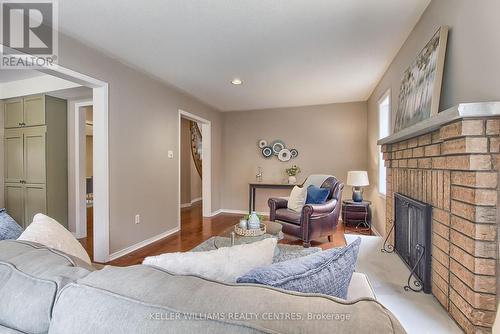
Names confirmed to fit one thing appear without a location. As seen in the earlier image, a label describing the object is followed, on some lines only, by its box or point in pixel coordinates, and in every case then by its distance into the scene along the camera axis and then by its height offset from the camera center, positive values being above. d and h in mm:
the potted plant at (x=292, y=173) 4812 -197
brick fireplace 1062 -261
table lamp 3666 -253
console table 4758 -472
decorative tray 2373 -679
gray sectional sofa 482 -314
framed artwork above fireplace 1532 +583
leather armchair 3045 -699
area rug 1300 -778
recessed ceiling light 3412 +1170
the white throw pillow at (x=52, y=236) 1034 -322
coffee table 2291 -735
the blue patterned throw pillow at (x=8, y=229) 1241 -345
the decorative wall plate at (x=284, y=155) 5027 +171
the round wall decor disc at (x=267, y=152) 5148 +238
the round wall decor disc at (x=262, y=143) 5188 +431
